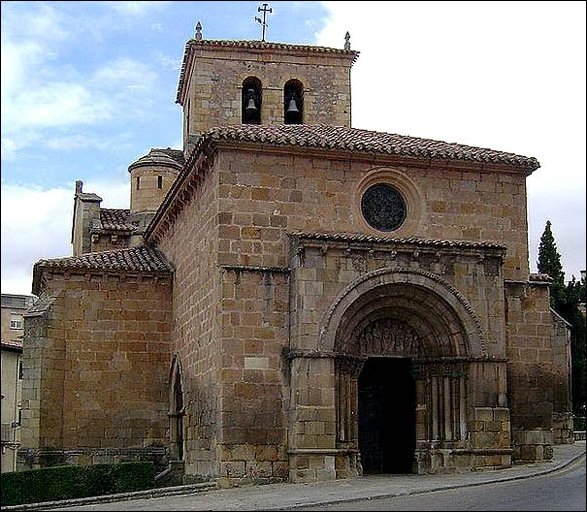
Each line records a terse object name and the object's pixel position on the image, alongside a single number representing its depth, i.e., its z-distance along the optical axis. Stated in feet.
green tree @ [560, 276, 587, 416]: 124.57
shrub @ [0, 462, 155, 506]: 66.23
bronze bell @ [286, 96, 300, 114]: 93.09
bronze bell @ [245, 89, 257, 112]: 92.22
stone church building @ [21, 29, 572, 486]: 60.03
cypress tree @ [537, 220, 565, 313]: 125.29
